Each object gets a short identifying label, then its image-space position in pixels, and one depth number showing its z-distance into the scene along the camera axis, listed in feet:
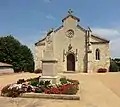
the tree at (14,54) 72.71
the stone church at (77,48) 55.01
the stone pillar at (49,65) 23.06
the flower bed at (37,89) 17.99
